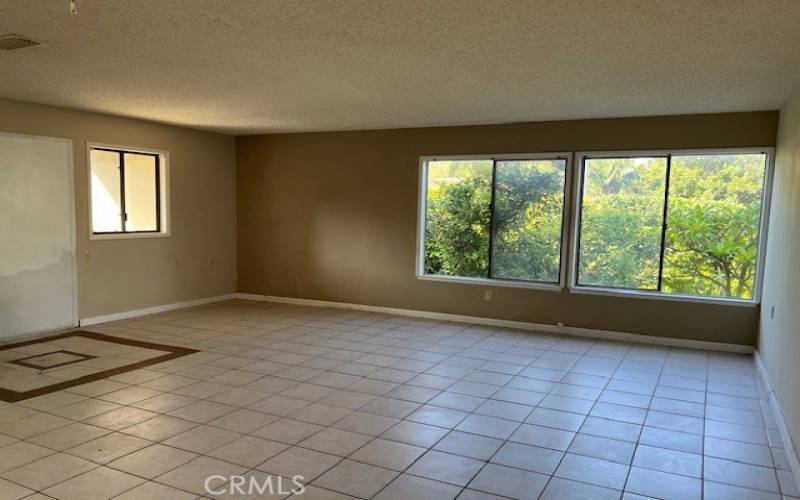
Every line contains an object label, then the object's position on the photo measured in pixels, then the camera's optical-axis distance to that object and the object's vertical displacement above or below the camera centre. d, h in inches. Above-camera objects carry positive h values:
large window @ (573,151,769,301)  209.3 +0.2
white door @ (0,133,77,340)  206.2 -12.8
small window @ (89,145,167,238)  240.2 +7.0
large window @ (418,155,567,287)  242.7 -0.4
